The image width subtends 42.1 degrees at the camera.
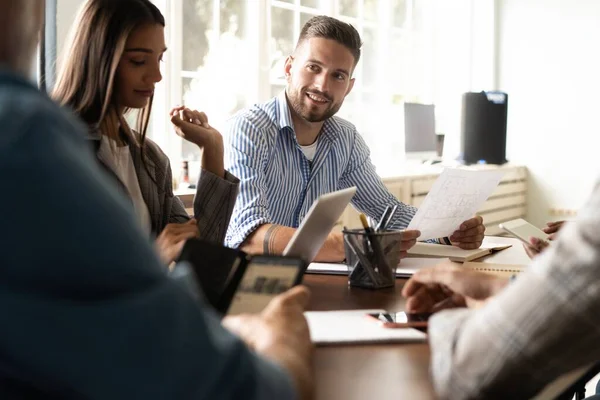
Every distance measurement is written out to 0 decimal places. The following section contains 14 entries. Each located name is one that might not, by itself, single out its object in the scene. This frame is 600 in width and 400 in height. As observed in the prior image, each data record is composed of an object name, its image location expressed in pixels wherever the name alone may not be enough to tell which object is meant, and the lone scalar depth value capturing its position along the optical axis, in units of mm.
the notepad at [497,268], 1762
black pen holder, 1551
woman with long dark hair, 1804
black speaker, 6137
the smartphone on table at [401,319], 1177
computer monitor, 5480
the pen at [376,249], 1544
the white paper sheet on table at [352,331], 1101
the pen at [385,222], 1610
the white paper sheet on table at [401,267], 1723
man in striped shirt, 2340
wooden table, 871
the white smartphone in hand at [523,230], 1883
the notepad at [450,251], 1955
